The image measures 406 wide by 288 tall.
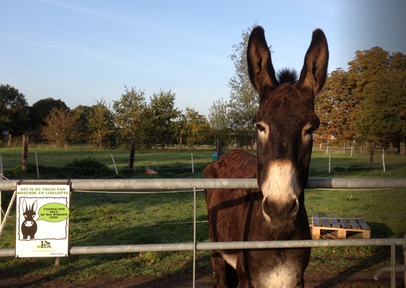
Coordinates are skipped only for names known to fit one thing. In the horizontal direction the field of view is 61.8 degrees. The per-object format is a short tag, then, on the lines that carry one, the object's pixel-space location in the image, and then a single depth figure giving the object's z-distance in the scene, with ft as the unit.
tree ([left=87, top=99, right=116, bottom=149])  149.59
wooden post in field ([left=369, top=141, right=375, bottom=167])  65.04
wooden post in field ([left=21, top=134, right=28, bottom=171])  55.23
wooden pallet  22.61
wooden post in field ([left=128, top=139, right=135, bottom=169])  62.61
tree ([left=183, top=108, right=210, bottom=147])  152.76
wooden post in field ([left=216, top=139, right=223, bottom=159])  60.59
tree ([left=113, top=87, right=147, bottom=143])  152.97
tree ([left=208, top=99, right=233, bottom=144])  111.96
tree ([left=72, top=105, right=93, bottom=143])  161.44
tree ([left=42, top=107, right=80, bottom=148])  145.59
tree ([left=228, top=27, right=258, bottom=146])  102.68
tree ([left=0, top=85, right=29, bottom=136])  179.53
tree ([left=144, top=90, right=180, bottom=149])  150.71
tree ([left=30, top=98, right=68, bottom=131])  206.18
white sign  7.29
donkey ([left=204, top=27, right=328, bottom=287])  6.36
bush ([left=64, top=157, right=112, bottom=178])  53.72
